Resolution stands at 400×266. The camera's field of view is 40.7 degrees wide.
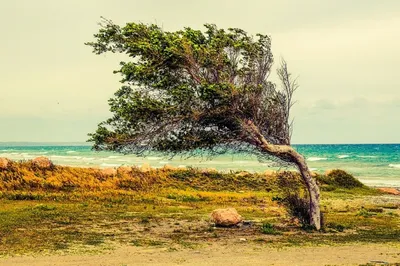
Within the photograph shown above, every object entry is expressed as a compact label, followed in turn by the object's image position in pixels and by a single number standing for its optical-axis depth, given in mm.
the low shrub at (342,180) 46209
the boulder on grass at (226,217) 22781
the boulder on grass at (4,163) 37116
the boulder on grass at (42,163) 38906
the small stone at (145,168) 43206
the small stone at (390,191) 44556
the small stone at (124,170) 41272
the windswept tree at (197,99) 20297
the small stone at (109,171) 40438
